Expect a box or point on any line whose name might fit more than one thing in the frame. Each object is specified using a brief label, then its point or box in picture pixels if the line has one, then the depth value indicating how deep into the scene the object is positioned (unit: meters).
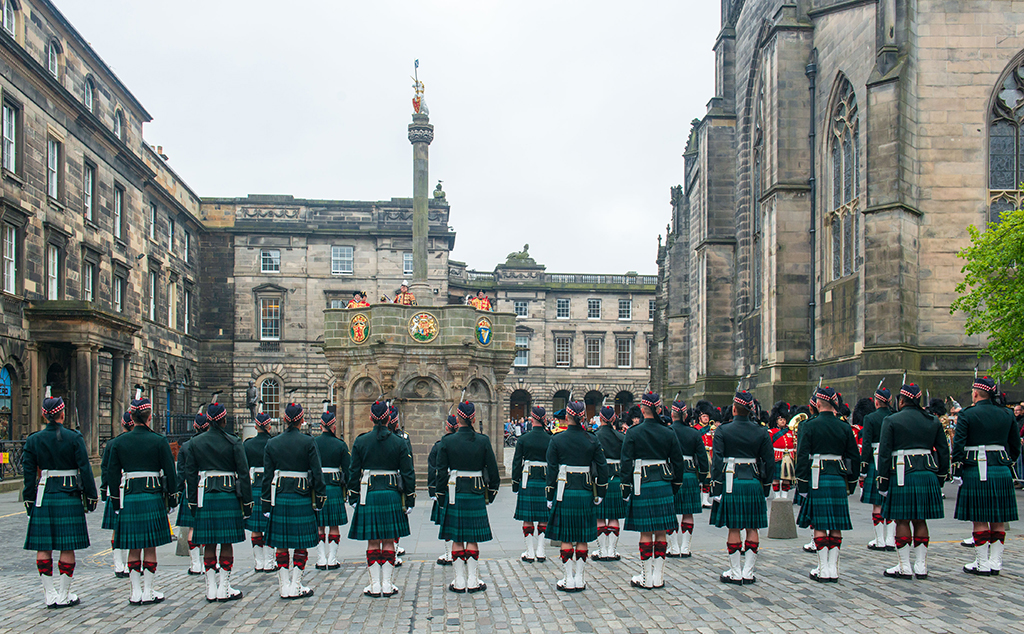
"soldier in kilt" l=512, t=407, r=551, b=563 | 10.41
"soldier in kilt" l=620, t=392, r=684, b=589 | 8.85
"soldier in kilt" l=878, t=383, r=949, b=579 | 9.10
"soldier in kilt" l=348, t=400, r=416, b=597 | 8.71
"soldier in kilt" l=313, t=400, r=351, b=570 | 10.05
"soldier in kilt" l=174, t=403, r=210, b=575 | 8.93
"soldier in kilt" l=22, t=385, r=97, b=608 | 8.41
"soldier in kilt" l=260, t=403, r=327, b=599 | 8.54
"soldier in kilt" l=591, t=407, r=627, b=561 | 10.78
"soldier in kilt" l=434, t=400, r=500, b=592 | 8.81
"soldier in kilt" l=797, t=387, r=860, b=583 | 8.99
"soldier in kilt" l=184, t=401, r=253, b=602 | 8.47
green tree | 17.14
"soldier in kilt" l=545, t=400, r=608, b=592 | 8.93
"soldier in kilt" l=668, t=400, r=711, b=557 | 10.41
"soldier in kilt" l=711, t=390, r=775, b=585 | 8.91
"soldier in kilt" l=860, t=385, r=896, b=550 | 10.48
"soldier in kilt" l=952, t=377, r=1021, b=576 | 9.30
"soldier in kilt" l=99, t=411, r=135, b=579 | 8.73
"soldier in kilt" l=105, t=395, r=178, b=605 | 8.42
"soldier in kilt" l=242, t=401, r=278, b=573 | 9.67
